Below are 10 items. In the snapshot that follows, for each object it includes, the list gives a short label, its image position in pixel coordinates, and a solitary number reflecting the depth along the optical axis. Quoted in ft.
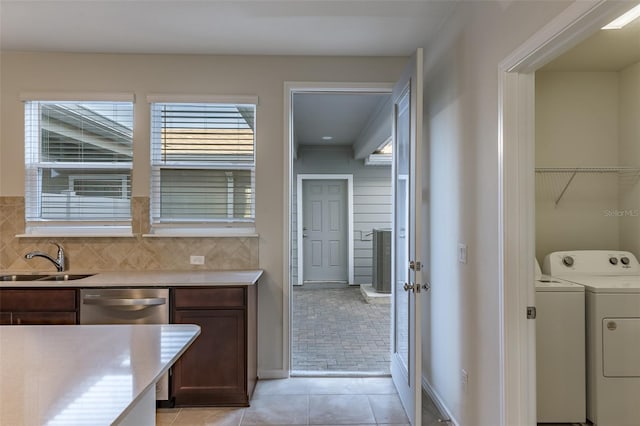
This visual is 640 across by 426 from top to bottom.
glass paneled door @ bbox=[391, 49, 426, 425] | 7.25
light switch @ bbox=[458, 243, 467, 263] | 7.00
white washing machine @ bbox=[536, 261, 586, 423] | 7.28
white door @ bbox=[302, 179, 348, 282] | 24.04
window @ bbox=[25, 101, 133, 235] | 10.16
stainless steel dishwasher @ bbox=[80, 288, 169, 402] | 8.15
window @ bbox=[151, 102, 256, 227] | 10.26
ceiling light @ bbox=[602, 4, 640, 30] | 6.33
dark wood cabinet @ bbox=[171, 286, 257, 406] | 8.29
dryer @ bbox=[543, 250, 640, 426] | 7.13
